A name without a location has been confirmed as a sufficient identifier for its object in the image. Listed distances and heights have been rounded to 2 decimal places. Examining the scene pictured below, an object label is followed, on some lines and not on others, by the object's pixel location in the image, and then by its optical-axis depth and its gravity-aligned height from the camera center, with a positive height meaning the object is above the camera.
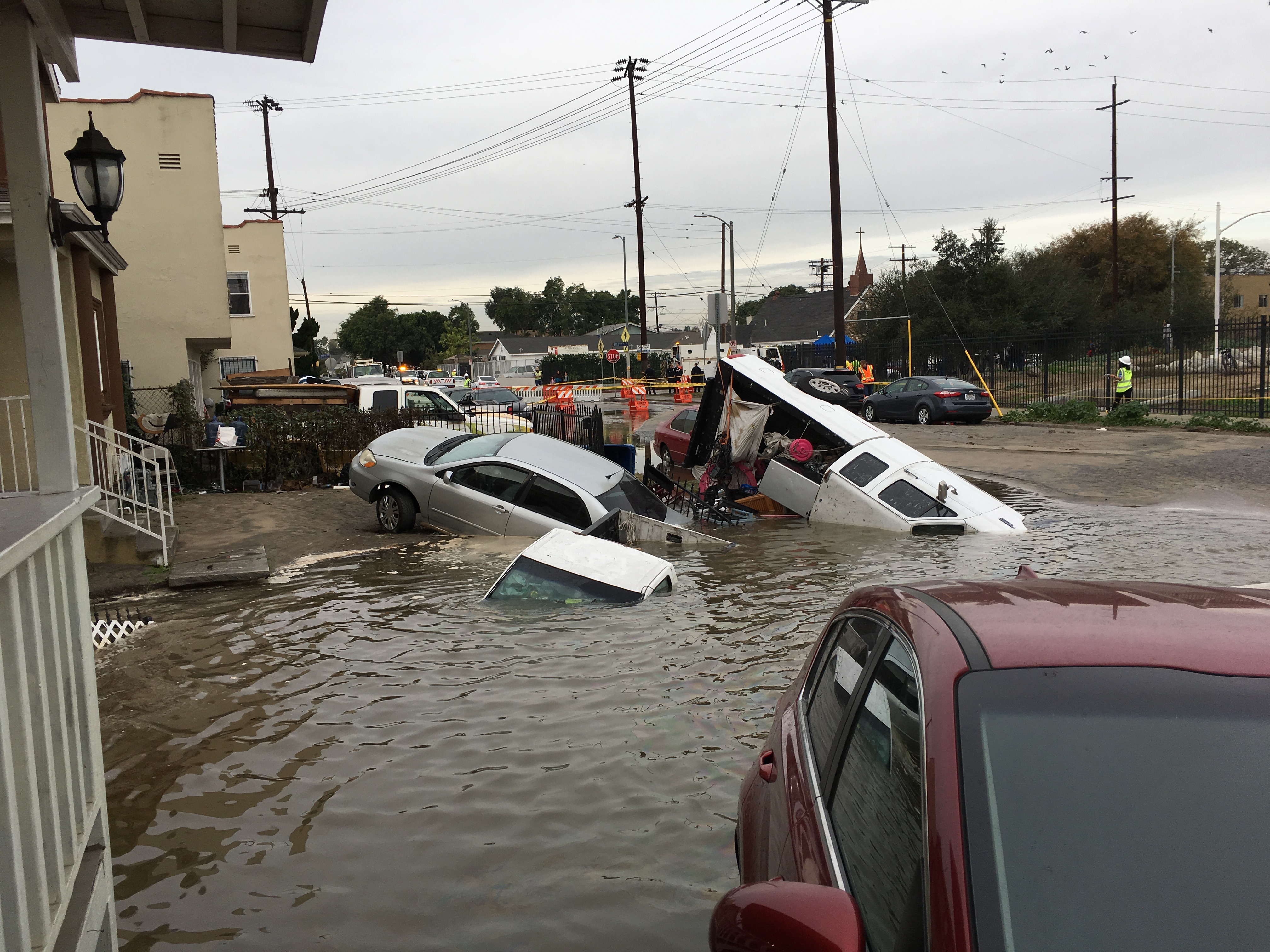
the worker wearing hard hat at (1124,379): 26.23 -0.85
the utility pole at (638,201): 43.94 +7.71
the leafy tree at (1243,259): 95.75 +7.99
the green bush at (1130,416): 24.84 -1.73
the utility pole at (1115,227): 45.58 +5.46
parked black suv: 27.05 -0.57
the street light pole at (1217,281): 33.16 +2.09
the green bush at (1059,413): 26.69 -1.72
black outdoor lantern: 7.14 +1.59
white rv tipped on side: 12.90 -1.75
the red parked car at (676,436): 18.11 -1.23
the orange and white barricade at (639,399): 34.25 -1.02
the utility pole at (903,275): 50.88 +4.37
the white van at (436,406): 19.38 -0.51
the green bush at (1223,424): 22.00 -1.82
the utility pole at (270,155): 46.03 +10.75
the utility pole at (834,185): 28.75 +5.09
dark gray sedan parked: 28.42 -1.29
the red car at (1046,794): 1.81 -0.90
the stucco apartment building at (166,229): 20.73 +3.43
